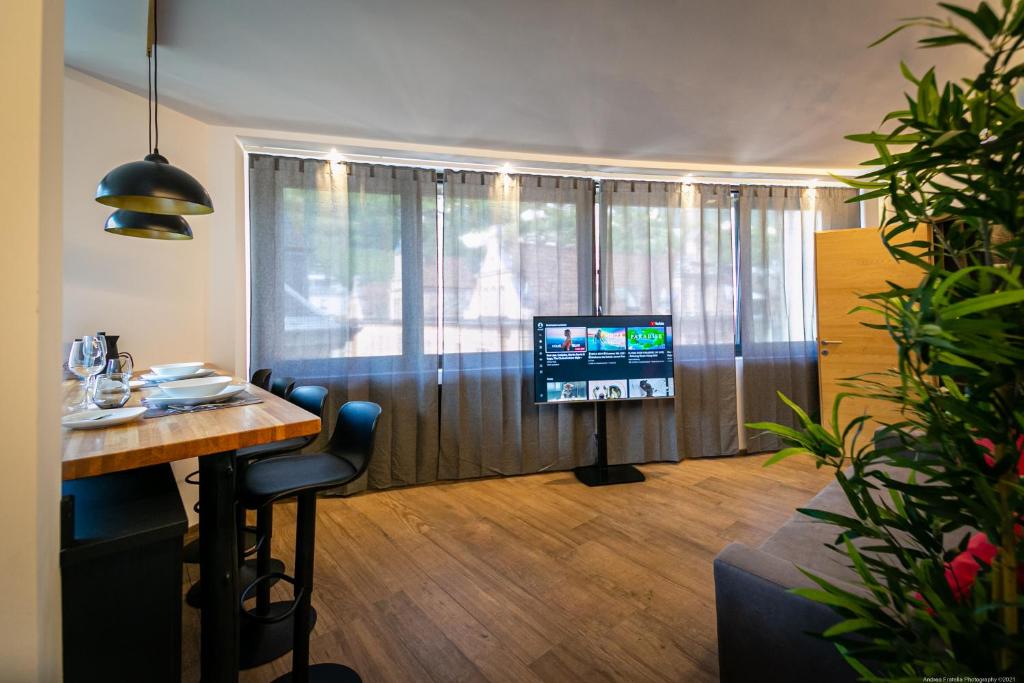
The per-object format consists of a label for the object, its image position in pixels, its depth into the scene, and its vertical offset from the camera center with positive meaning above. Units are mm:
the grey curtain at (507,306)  3303 +329
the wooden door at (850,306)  3379 +305
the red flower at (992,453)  528 -155
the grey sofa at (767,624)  892 -644
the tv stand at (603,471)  3262 -1030
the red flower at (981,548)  791 -396
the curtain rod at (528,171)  3117 +1475
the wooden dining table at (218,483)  1060 -365
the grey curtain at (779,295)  3862 +447
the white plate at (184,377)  1966 -126
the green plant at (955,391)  494 -68
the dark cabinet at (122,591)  883 -534
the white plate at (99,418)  1090 -181
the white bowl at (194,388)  1427 -133
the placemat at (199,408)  1304 -191
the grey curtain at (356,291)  2934 +422
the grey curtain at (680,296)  3607 +428
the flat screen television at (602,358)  3242 -105
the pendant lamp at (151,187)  1533 +626
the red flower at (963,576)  585 -369
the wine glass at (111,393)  1340 -135
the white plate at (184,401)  1395 -168
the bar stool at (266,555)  1595 -862
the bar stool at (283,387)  2145 -197
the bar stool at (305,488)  1304 -432
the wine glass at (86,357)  1390 -21
